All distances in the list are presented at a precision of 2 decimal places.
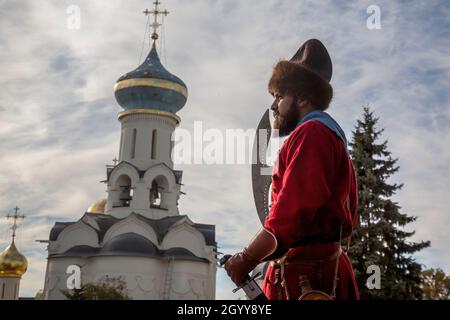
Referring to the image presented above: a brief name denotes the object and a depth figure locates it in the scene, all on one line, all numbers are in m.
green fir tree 13.94
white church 24.59
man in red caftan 2.43
